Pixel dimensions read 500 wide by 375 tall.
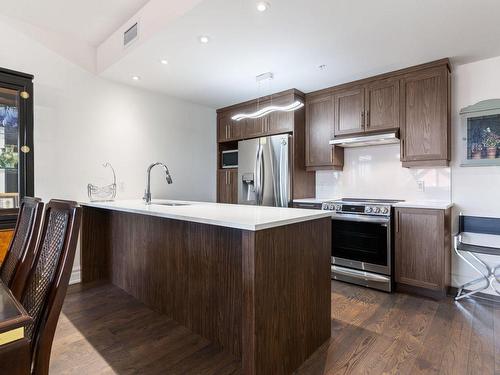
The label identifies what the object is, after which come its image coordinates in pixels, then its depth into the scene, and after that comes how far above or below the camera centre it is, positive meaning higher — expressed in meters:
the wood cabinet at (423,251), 2.71 -0.66
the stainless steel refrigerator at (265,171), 3.80 +0.22
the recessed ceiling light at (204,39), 2.44 +1.31
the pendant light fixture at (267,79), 2.93 +1.28
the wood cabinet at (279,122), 3.84 +0.90
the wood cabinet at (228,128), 4.52 +0.96
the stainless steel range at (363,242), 2.95 -0.63
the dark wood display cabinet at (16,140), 2.48 +0.43
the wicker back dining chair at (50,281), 0.92 -0.33
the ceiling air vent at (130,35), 2.65 +1.49
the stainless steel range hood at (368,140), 3.12 +0.53
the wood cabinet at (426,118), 2.86 +0.70
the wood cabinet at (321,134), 3.68 +0.69
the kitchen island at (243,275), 1.47 -0.60
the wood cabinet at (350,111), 3.41 +0.93
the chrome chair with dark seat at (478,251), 2.71 -0.63
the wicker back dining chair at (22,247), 1.24 -0.29
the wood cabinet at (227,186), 4.52 +0.01
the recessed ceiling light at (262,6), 1.99 +1.30
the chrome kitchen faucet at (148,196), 2.84 -0.09
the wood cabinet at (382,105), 3.16 +0.92
